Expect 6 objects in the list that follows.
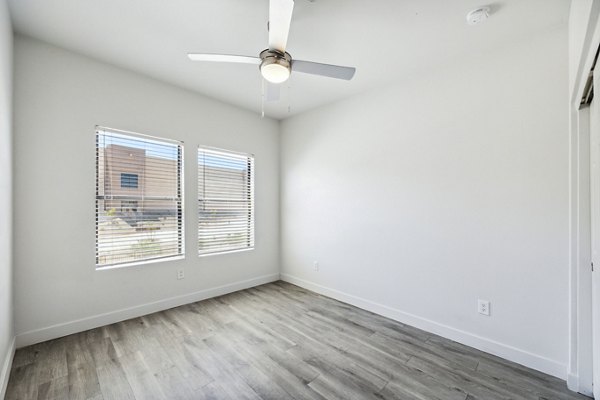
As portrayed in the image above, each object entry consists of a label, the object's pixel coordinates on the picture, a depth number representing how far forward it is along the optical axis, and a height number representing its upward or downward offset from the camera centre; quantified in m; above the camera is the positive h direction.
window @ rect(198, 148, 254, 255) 3.40 +0.00
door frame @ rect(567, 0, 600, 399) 1.68 -0.27
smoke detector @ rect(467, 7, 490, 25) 1.78 +1.33
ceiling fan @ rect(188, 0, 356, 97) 1.54 +1.01
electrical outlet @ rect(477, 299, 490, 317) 2.21 -0.95
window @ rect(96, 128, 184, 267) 2.62 +0.04
